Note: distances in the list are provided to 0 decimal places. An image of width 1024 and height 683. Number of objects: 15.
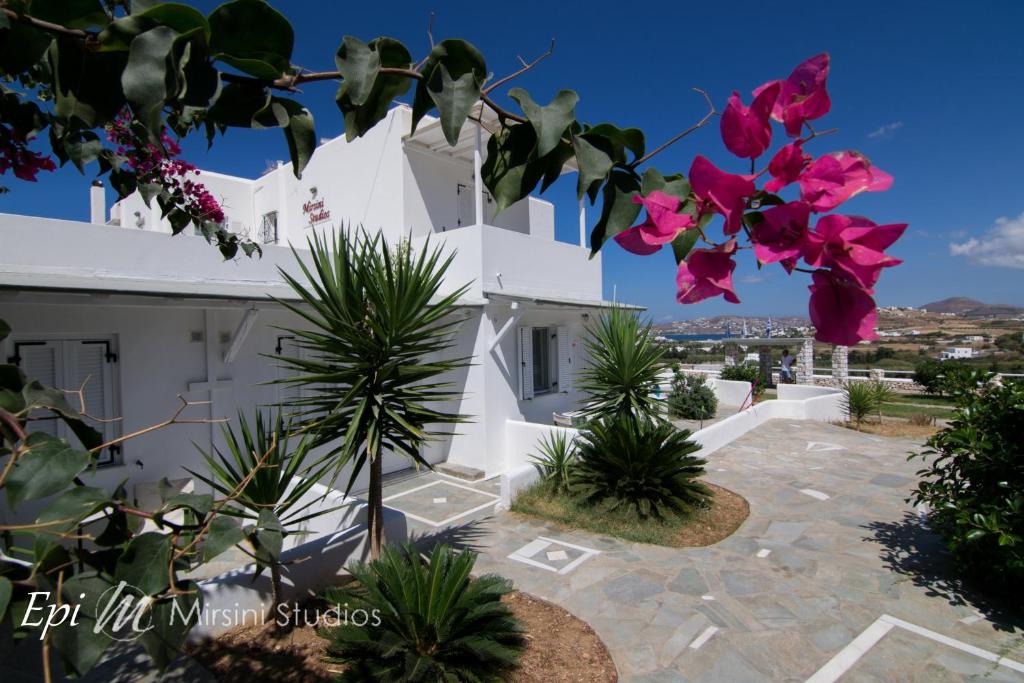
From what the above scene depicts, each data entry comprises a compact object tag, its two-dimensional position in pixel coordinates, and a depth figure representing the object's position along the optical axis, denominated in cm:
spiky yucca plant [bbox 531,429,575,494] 754
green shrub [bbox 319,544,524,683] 335
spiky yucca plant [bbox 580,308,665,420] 743
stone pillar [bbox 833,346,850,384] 2017
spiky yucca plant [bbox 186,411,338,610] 413
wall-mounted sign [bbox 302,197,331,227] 1223
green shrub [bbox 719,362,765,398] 1891
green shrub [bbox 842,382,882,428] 1334
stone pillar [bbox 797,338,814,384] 2081
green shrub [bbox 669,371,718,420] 1508
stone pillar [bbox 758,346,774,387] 2130
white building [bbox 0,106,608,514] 621
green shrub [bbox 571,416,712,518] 682
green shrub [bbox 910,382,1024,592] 442
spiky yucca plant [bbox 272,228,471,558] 450
